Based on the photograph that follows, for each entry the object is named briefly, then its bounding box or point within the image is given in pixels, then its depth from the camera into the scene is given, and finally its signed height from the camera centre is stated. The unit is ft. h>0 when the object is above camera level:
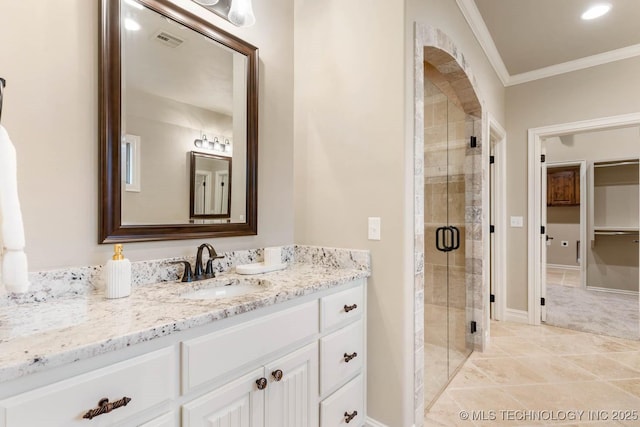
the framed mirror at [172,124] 4.22 +1.40
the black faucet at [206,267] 4.81 -0.82
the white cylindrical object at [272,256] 5.74 -0.79
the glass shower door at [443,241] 7.10 -0.67
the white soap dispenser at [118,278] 3.71 -0.78
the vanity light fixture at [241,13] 5.20 +3.32
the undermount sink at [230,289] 4.59 -1.16
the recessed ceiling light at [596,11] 7.93 +5.24
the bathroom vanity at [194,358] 2.30 -1.38
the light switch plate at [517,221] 11.55 -0.25
